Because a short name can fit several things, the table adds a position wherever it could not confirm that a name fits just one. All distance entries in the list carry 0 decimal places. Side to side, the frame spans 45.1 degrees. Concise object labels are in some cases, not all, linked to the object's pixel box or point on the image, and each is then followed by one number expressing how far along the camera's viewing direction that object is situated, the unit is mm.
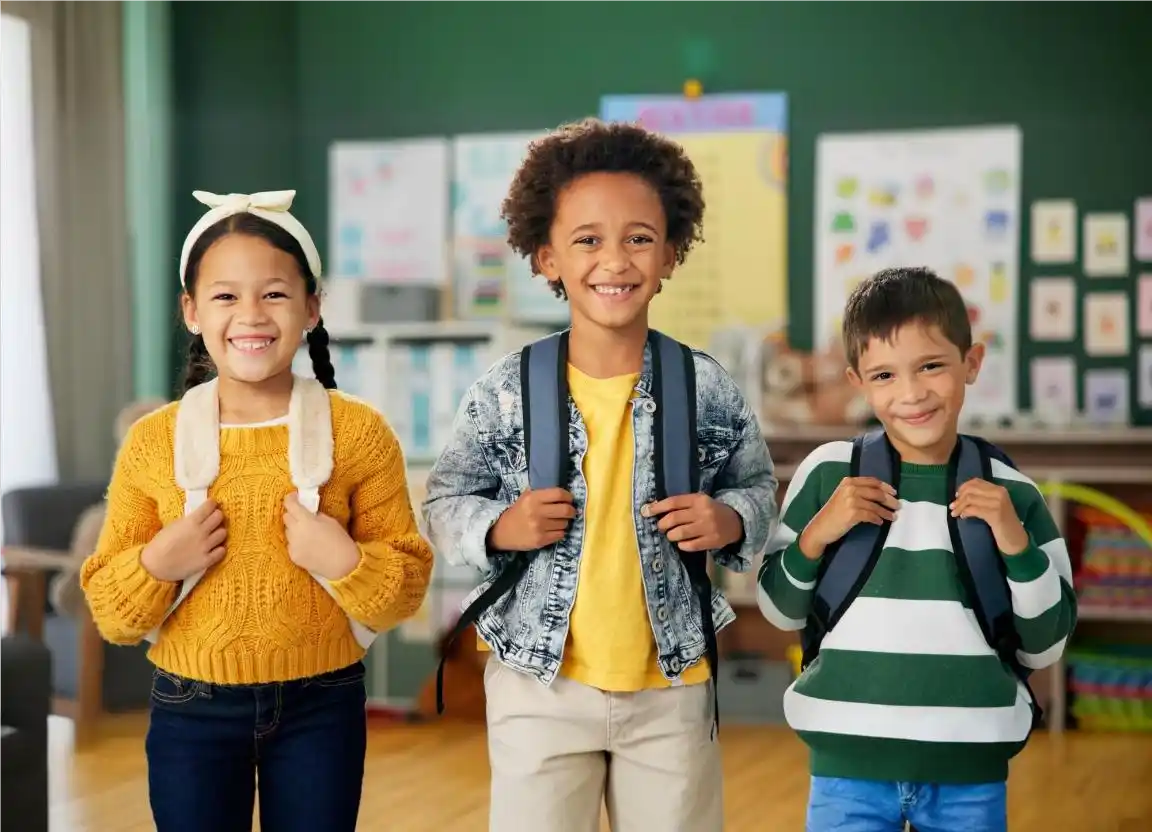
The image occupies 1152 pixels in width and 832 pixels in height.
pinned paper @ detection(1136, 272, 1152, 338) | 4789
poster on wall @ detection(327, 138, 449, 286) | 5332
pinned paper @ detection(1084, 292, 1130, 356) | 4816
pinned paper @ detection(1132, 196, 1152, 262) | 4777
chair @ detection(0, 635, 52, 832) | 2418
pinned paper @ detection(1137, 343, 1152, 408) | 4785
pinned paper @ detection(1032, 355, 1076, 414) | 4844
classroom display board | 4797
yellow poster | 5035
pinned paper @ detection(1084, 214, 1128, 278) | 4805
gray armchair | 4168
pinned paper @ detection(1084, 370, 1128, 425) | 4809
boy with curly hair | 1626
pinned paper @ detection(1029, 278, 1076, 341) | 4844
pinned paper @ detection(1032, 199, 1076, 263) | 4828
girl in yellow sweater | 1576
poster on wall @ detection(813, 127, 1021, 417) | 4863
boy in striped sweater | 1614
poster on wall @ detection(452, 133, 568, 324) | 5273
